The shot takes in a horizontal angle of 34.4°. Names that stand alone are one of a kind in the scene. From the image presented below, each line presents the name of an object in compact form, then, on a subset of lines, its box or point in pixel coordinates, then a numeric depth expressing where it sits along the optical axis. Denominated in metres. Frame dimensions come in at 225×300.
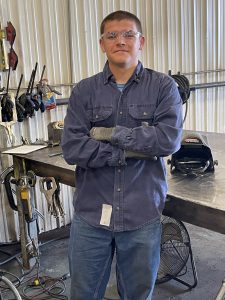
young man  1.26
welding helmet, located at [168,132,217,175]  1.56
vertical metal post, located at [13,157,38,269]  2.31
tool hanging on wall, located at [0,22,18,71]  2.55
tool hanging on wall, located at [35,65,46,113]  2.70
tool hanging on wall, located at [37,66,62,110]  2.71
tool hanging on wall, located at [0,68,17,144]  2.50
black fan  2.15
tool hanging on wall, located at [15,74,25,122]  2.60
